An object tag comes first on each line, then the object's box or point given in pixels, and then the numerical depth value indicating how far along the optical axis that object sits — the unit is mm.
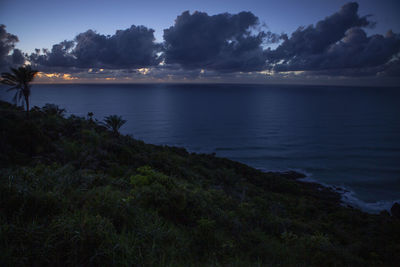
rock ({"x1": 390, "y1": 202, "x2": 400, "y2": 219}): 23322
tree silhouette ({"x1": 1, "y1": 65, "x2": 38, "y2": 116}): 19984
